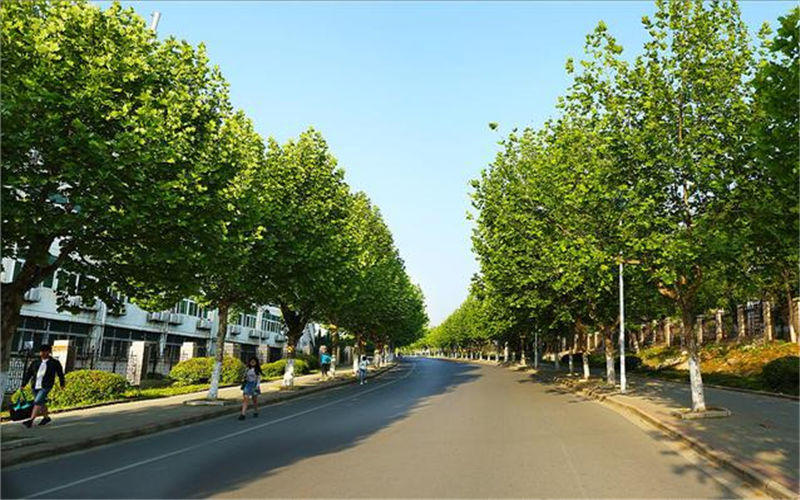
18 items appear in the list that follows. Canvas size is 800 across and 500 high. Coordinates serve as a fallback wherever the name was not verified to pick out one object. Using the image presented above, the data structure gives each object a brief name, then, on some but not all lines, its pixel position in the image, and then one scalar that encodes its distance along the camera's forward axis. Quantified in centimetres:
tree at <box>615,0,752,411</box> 1598
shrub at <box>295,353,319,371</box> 5363
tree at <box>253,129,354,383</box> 2264
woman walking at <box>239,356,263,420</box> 1709
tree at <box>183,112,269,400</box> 1408
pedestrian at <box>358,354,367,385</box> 3516
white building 3173
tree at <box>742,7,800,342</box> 920
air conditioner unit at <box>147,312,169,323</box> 4464
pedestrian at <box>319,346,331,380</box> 3922
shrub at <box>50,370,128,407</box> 1927
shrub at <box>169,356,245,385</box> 3164
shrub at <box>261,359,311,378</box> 4172
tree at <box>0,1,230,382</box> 1059
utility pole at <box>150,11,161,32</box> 1762
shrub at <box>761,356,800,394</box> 2444
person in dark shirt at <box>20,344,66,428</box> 1334
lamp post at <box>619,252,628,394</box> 2580
